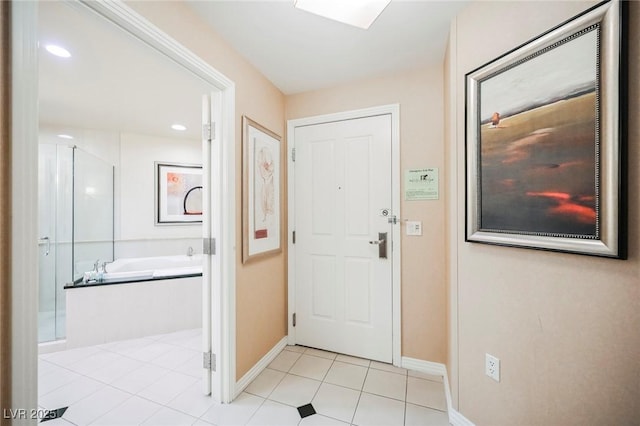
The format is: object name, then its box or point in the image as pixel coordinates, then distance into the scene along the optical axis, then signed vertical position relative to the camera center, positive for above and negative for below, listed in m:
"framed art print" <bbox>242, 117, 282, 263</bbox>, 1.80 +0.17
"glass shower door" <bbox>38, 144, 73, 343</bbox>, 2.67 -0.13
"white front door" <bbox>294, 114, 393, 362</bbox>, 2.07 -0.21
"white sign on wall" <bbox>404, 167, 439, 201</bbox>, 1.92 +0.22
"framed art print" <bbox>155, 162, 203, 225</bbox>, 3.63 +0.30
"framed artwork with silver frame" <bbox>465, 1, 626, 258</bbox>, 0.82 +0.28
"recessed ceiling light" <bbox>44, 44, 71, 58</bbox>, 1.64 +1.10
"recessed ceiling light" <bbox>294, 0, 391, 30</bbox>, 1.28 +1.08
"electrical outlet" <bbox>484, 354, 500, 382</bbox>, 1.22 -0.77
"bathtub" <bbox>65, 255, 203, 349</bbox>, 2.29 -0.91
